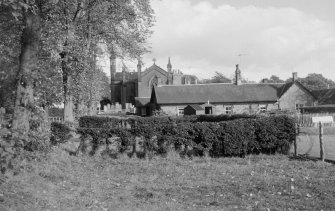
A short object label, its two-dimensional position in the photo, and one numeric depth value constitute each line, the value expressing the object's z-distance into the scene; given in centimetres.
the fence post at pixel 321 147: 1362
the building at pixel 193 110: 5438
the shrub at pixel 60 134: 1655
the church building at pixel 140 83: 7715
